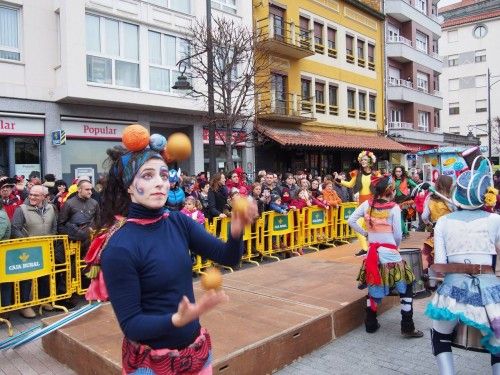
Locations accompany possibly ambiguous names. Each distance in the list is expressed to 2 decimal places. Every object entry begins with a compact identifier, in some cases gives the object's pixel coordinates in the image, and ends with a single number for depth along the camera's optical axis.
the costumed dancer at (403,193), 11.31
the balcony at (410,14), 30.64
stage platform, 4.00
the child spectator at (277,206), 9.71
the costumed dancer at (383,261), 5.01
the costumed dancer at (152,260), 1.96
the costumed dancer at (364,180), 8.90
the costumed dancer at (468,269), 3.33
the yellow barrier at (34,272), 5.73
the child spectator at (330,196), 11.08
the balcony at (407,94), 30.58
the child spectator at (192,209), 7.91
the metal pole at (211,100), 12.40
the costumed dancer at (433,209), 5.77
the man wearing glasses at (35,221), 6.24
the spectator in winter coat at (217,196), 8.85
